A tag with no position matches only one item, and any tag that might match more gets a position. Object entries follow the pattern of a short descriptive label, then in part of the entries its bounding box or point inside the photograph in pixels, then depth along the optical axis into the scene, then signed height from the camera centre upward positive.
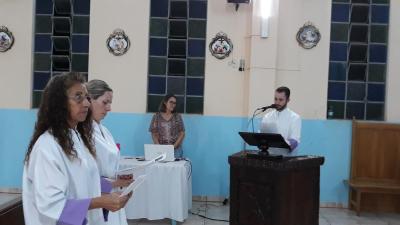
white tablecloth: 4.40 -1.05
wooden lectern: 3.43 -0.77
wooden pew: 5.42 -0.75
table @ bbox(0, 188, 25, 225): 1.88 -0.57
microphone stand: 5.33 -0.24
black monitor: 3.41 -0.34
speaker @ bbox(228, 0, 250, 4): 5.40 +1.27
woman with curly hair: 1.48 -0.28
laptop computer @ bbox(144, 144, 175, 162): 4.50 -0.59
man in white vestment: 4.26 -0.20
